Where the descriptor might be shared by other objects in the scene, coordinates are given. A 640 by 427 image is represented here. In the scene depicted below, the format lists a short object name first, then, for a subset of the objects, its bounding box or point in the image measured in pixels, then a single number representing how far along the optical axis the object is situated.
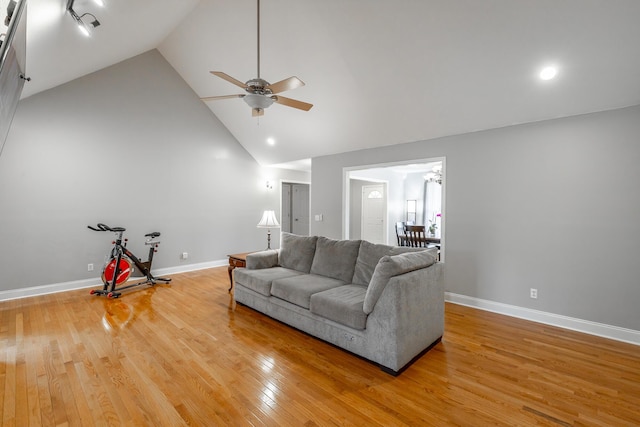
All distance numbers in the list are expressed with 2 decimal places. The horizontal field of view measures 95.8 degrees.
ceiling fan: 2.73
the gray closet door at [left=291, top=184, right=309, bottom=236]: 8.69
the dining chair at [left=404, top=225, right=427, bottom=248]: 5.30
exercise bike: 4.39
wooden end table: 4.31
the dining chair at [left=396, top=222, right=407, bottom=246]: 5.88
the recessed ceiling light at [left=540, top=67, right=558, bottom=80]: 2.98
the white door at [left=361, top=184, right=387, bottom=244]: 8.39
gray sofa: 2.40
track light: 2.74
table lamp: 4.86
